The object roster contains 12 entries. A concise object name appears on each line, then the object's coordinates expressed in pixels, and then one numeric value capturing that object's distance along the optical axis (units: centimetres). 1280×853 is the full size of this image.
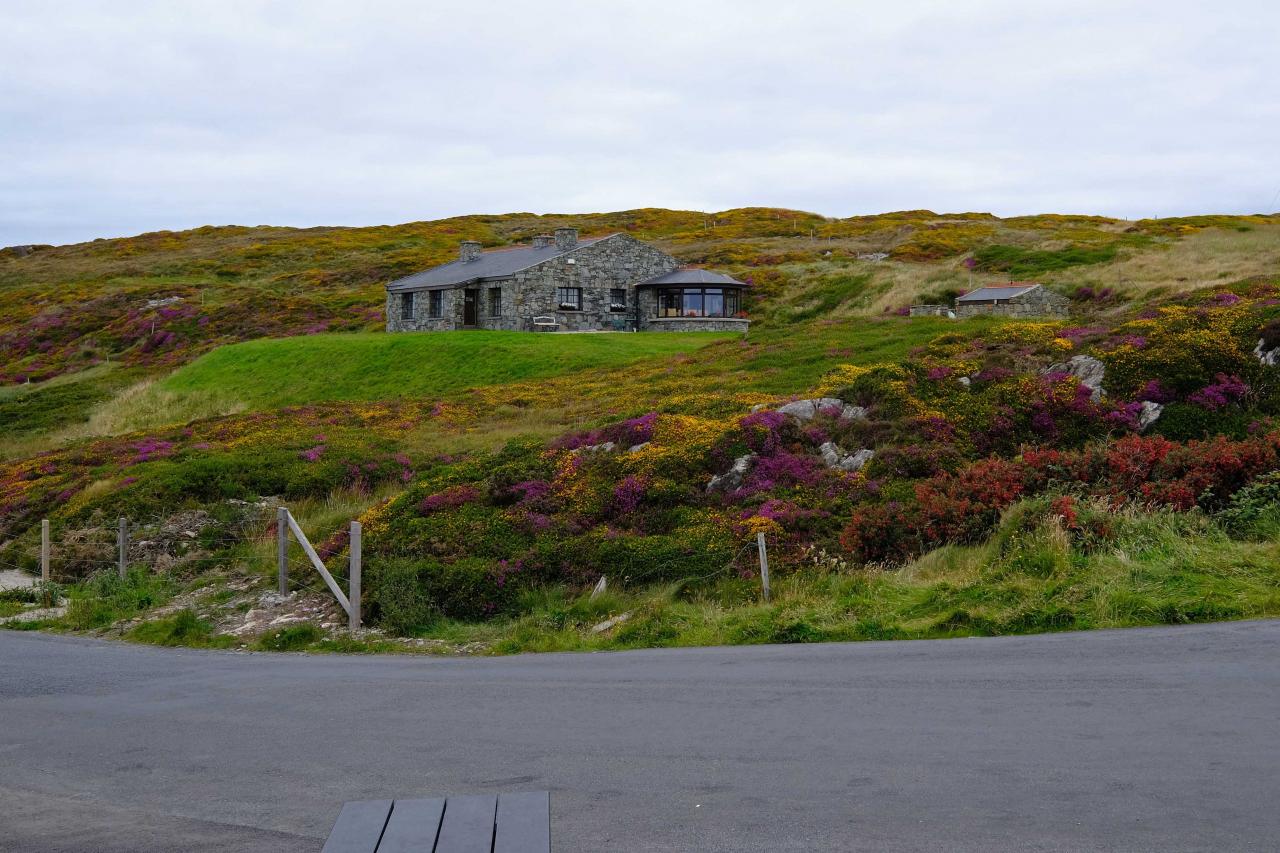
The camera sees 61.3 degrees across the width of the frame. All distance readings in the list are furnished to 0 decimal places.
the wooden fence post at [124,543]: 2042
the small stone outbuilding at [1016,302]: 4547
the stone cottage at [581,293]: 5850
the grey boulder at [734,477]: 1919
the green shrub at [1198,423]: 1822
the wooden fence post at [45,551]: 2097
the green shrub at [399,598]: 1575
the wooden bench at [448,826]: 655
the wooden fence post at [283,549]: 1764
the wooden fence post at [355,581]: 1582
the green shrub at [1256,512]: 1373
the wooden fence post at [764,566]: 1465
